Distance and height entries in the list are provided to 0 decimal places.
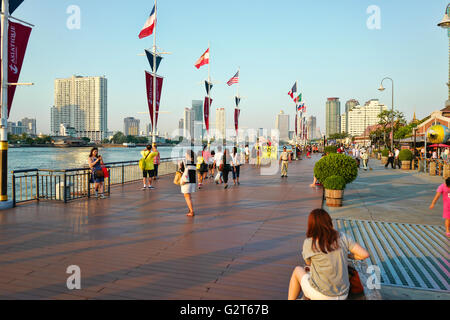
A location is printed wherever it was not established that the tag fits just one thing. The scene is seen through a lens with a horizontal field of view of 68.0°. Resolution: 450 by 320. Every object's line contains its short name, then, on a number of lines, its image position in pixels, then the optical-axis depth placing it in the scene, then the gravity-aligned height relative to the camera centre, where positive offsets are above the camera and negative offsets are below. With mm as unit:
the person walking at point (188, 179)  8359 -720
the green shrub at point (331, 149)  30538 +135
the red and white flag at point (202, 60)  23672 +6396
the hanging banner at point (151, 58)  17438 +4894
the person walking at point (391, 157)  26908 -563
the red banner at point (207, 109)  24261 +3026
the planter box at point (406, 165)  26016 -1128
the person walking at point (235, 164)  15619 -645
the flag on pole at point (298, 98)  38125 +6180
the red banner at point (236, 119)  31669 +3004
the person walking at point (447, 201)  7174 -1091
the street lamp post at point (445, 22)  20594 +7952
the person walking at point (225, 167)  14556 -744
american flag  28592 +6084
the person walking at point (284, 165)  18656 -821
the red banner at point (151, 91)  17281 +3148
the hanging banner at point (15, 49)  9109 +2803
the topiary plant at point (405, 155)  26094 -348
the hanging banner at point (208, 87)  25270 +4827
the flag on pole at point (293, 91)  37697 +6765
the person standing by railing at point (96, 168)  10641 -574
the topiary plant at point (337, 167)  11281 -575
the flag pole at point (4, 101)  8945 +1353
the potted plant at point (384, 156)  31562 -517
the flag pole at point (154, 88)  17516 +3236
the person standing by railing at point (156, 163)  16875 -659
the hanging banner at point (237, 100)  32662 +4961
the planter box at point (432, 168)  21188 -1112
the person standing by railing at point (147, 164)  13406 -571
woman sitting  3154 -1067
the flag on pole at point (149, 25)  18073 +6822
